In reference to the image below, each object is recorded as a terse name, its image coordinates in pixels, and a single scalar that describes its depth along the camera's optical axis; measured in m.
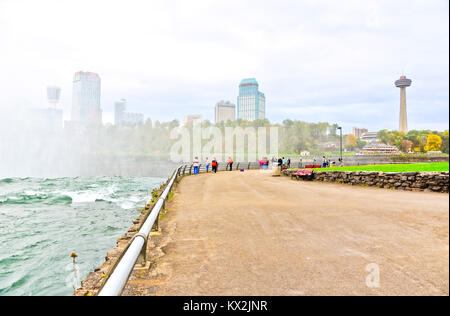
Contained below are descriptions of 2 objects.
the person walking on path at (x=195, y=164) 30.23
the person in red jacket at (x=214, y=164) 32.41
